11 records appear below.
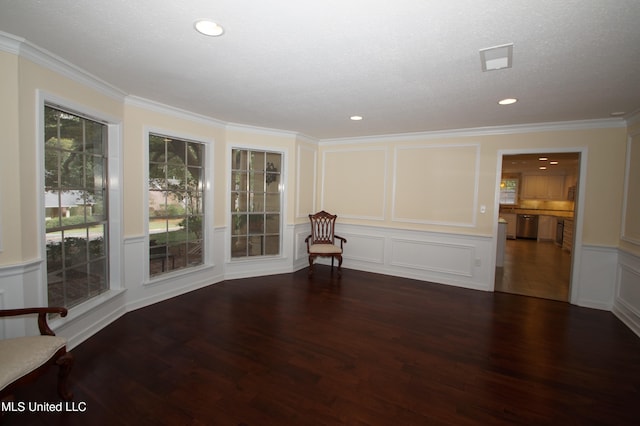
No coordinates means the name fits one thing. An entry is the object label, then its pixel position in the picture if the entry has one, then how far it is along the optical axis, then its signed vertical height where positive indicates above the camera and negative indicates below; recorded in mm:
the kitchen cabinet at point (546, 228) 9000 -676
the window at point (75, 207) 2500 -142
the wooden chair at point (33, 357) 1540 -955
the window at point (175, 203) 3629 -104
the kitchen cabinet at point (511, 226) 9445 -668
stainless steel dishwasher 9234 -645
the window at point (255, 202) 4652 -78
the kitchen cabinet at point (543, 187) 8844 +614
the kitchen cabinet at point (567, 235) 7445 -726
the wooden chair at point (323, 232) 5141 -600
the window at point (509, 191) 9539 +486
